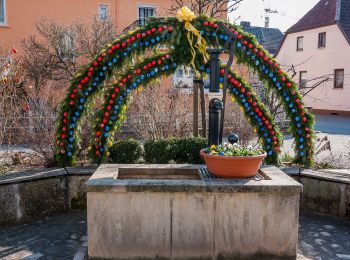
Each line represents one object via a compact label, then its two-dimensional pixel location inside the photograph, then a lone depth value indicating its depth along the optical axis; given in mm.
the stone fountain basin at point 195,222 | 3883
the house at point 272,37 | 36981
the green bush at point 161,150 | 6094
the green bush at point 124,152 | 6062
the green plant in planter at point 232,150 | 4134
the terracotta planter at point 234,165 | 4023
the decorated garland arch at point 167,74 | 5574
